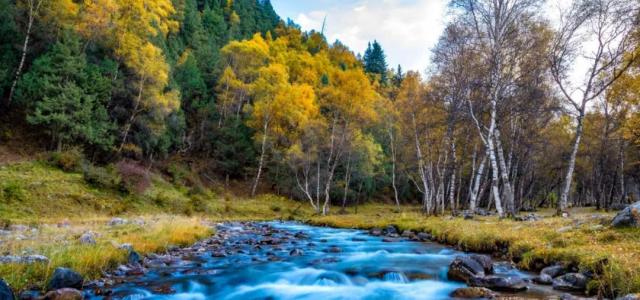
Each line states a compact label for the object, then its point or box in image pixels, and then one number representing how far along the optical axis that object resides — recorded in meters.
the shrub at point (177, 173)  39.78
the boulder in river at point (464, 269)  8.77
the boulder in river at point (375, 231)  20.36
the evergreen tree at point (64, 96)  29.14
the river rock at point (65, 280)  7.08
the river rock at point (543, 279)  8.13
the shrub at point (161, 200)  29.80
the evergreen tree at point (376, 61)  100.31
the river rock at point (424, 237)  16.83
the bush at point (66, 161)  27.77
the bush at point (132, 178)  28.69
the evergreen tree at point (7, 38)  31.89
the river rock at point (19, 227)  14.28
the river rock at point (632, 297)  5.61
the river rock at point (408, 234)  18.20
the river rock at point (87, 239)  10.42
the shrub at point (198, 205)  31.82
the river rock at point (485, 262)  9.19
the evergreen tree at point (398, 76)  93.65
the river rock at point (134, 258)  10.05
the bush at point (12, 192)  20.56
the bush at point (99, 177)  26.72
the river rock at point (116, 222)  17.36
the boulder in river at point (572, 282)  7.64
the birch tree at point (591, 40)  20.93
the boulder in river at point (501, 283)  7.75
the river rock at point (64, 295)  6.54
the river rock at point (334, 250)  14.24
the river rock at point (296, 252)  13.49
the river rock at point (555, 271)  8.62
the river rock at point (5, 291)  5.86
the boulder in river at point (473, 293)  7.25
